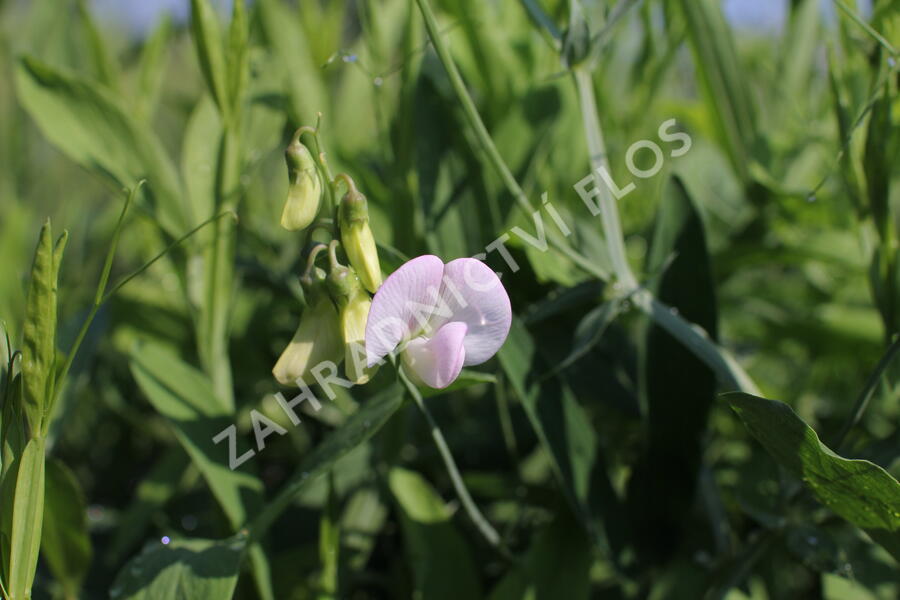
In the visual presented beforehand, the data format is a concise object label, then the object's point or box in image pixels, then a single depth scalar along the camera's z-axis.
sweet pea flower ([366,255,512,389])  0.24
